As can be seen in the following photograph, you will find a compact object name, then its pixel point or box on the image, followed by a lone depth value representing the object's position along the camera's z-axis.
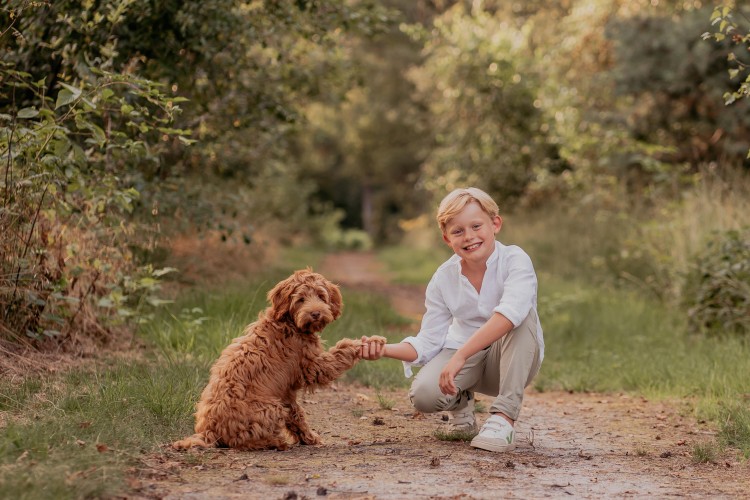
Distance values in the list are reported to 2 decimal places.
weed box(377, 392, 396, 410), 6.68
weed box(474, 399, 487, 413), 6.83
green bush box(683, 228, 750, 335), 8.97
